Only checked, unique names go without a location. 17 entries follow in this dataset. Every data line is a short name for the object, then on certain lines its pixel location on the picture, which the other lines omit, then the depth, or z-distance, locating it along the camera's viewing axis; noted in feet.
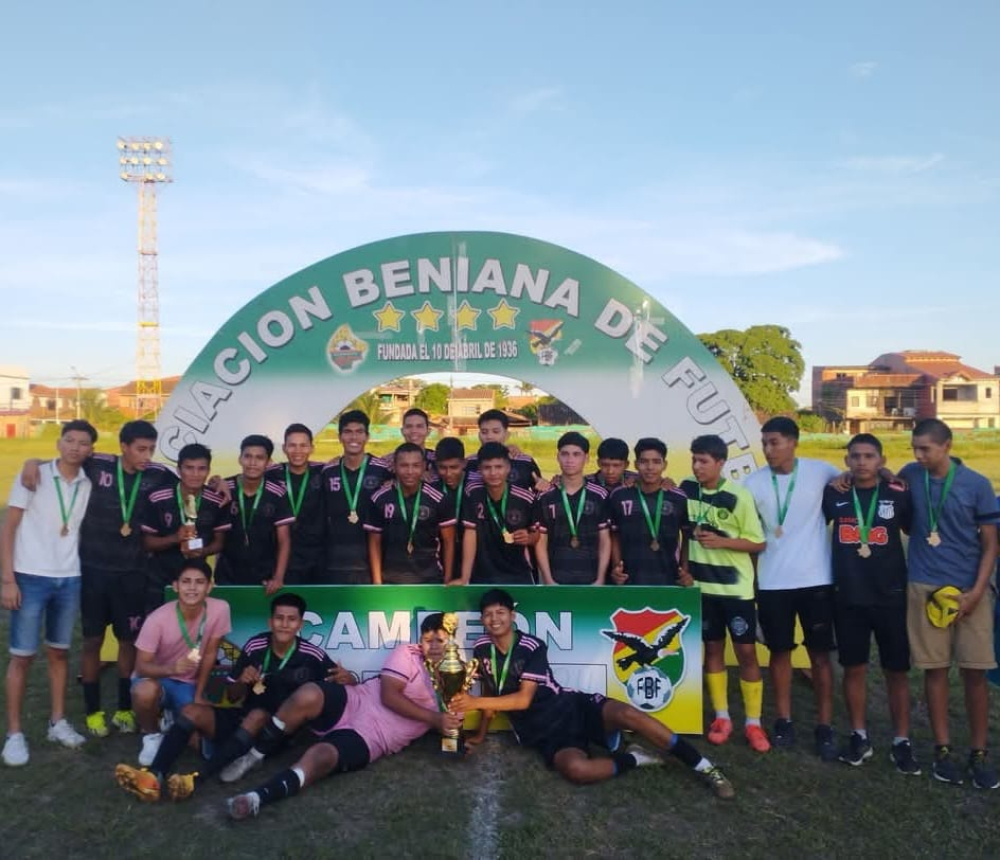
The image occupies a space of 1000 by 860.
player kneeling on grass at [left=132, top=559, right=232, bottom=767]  13.98
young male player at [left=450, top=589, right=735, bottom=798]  13.51
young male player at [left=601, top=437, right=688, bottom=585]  15.55
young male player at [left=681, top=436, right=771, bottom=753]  14.89
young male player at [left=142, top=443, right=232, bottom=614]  15.67
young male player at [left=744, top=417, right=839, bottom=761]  14.73
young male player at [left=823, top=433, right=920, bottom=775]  14.08
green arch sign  19.61
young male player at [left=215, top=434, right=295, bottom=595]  16.08
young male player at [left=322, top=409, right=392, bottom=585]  16.62
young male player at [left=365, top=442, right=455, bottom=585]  16.19
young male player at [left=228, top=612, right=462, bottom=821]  13.38
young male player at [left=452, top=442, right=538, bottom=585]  15.83
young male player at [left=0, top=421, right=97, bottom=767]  14.38
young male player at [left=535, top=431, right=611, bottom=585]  15.75
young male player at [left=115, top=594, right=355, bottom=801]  12.46
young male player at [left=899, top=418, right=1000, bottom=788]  13.44
